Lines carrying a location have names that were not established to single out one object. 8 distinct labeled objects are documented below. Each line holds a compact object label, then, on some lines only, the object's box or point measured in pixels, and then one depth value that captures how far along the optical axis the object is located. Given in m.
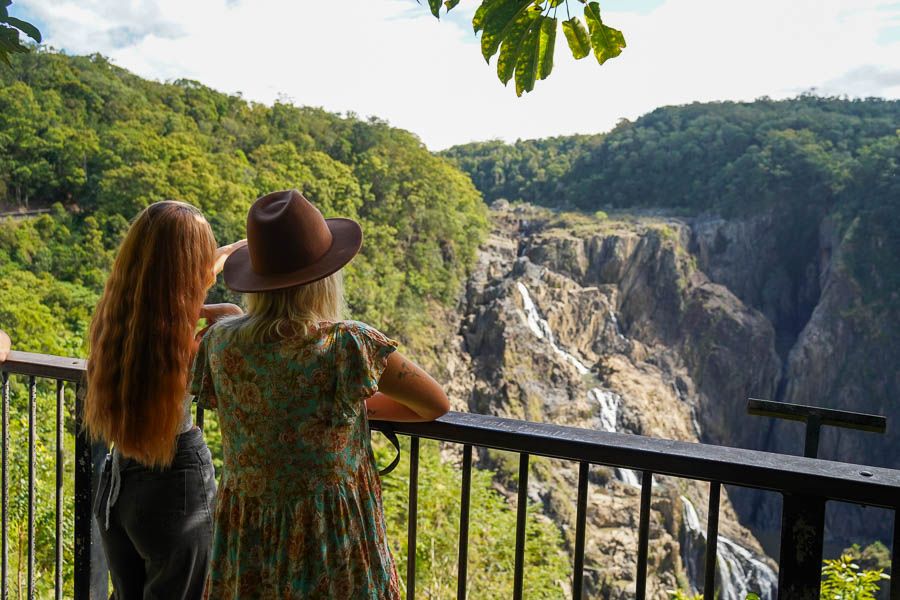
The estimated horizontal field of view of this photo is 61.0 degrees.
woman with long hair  1.54
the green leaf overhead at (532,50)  1.29
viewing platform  1.21
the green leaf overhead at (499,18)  1.27
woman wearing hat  1.32
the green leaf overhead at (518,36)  1.29
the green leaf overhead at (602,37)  1.32
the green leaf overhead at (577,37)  1.34
